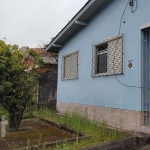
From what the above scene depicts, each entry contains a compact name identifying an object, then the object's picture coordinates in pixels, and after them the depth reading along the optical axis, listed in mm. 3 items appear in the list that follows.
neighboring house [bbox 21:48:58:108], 11602
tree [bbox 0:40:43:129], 6090
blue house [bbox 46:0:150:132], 5547
